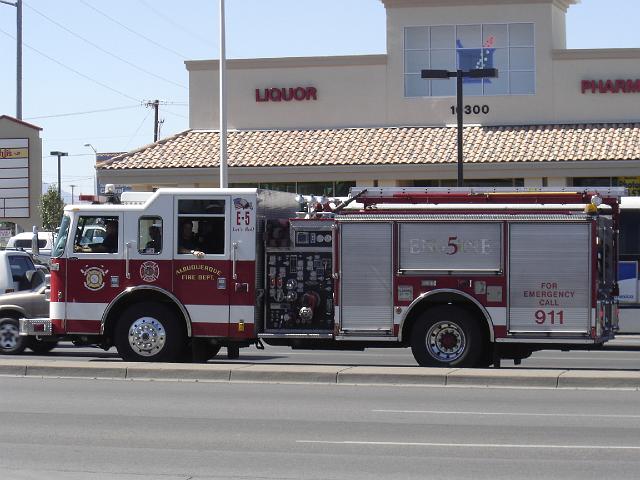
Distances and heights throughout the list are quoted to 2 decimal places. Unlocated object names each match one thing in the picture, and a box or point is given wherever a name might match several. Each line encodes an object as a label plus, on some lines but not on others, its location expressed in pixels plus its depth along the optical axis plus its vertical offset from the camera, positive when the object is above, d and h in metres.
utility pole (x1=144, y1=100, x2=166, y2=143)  78.38 +8.71
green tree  82.81 +3.18
